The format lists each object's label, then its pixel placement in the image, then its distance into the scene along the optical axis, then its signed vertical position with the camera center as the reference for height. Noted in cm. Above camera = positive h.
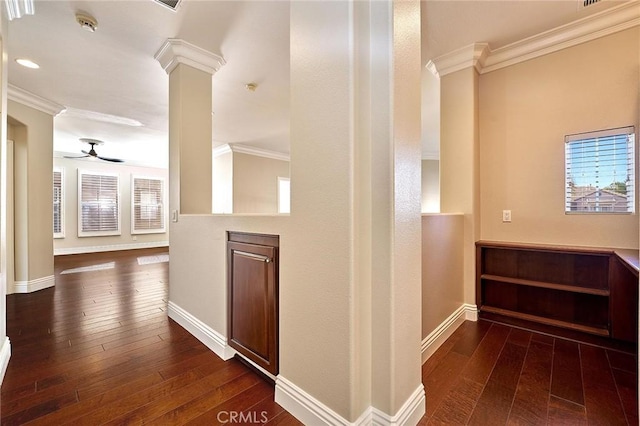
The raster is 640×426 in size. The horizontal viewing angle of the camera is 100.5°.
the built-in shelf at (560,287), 203 -65
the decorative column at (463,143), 257 +68
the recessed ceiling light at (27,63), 268 +154
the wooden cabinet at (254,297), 155 -54
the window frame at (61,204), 668 +23
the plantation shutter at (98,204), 702 +25
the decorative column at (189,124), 252 +87
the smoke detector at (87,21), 204 +151
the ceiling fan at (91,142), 516 +146
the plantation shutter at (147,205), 795 +24
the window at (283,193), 739 +54
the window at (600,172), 209 +32
